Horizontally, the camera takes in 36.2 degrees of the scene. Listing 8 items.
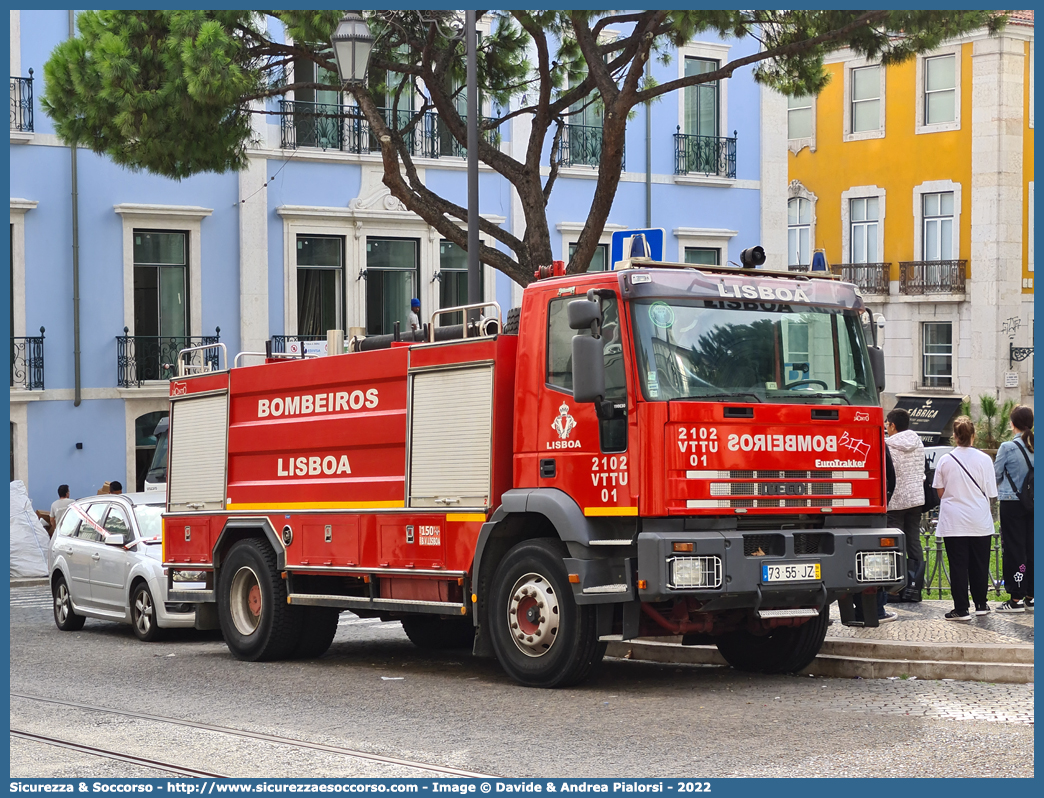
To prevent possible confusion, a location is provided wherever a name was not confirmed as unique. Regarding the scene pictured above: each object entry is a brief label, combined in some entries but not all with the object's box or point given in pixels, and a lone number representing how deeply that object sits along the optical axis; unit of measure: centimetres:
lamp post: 1587
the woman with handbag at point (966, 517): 1319
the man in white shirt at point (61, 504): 2489
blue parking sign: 1183
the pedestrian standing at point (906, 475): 1377
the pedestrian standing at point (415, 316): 1355
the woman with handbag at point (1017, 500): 1352
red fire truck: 1056
